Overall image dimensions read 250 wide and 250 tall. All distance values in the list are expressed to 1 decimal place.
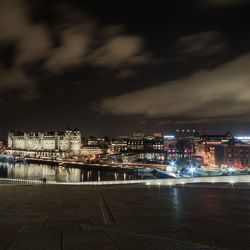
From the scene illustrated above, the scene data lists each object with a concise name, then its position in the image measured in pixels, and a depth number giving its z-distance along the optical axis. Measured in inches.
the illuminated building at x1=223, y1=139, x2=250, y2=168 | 3437.5
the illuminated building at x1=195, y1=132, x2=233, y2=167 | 4310.8
